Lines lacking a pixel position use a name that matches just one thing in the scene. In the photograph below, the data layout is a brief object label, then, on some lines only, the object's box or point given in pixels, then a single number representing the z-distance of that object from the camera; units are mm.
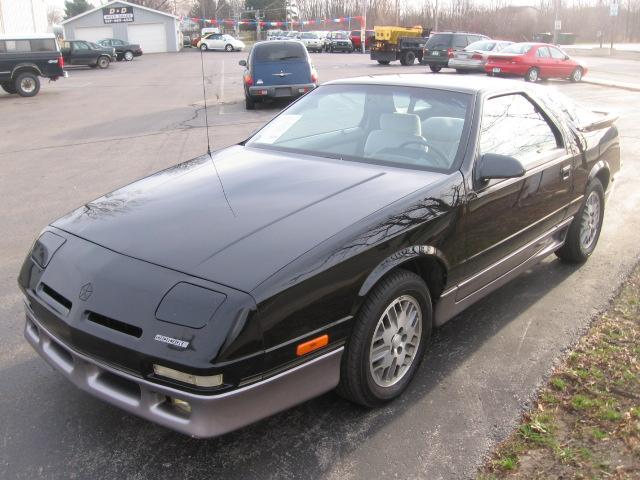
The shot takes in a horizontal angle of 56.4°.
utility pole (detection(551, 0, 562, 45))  34125
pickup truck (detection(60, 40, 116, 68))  34562
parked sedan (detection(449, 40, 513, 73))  22531
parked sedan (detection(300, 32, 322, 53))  46656
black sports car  2309
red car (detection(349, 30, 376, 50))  47134
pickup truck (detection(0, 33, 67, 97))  18719
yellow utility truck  31188
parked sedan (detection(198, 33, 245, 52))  48906
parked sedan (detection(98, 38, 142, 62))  41781
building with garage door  52219
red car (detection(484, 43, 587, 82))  21078
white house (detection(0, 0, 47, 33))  36531
